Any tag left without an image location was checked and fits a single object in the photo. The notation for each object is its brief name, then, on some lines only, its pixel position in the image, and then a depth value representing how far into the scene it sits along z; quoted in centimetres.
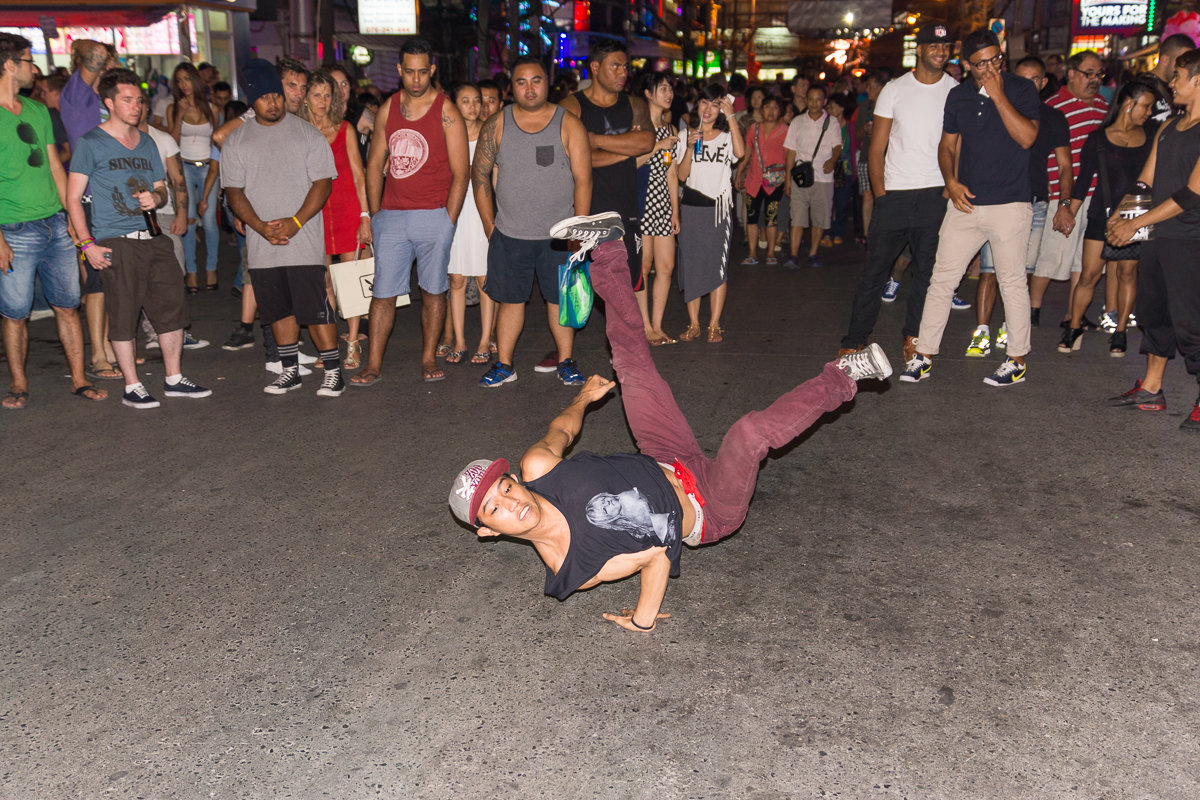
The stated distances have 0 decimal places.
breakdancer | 334
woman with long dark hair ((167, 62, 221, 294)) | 947
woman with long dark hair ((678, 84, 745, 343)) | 777
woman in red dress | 658
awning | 1898
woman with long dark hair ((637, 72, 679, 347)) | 747
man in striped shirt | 786
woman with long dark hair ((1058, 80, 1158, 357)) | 699
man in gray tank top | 629
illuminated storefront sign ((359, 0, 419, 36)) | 2650
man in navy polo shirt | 604
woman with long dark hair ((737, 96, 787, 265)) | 1202
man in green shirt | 584
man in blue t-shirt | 599
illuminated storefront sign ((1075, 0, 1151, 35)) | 2364
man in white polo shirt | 1159
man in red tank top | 646
